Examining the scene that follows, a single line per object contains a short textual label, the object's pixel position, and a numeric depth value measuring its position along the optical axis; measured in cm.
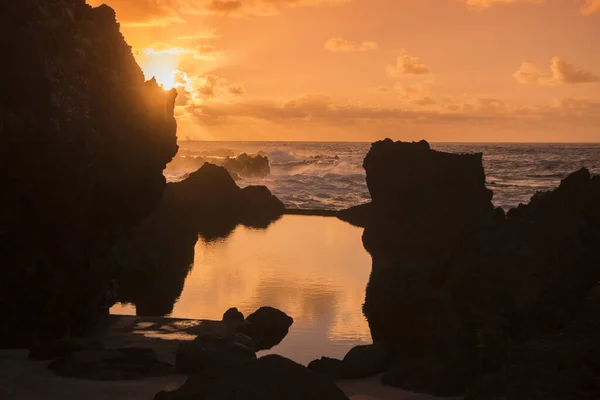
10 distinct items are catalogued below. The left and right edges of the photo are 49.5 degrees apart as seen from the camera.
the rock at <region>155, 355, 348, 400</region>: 1017
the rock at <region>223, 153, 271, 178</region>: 10831
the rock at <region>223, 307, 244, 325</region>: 1988
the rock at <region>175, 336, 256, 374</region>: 1522
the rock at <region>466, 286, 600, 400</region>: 971
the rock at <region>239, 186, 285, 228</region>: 5172
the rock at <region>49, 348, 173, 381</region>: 1465
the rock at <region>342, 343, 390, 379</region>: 1539
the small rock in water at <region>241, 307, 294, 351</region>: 1831
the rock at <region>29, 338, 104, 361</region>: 1580
